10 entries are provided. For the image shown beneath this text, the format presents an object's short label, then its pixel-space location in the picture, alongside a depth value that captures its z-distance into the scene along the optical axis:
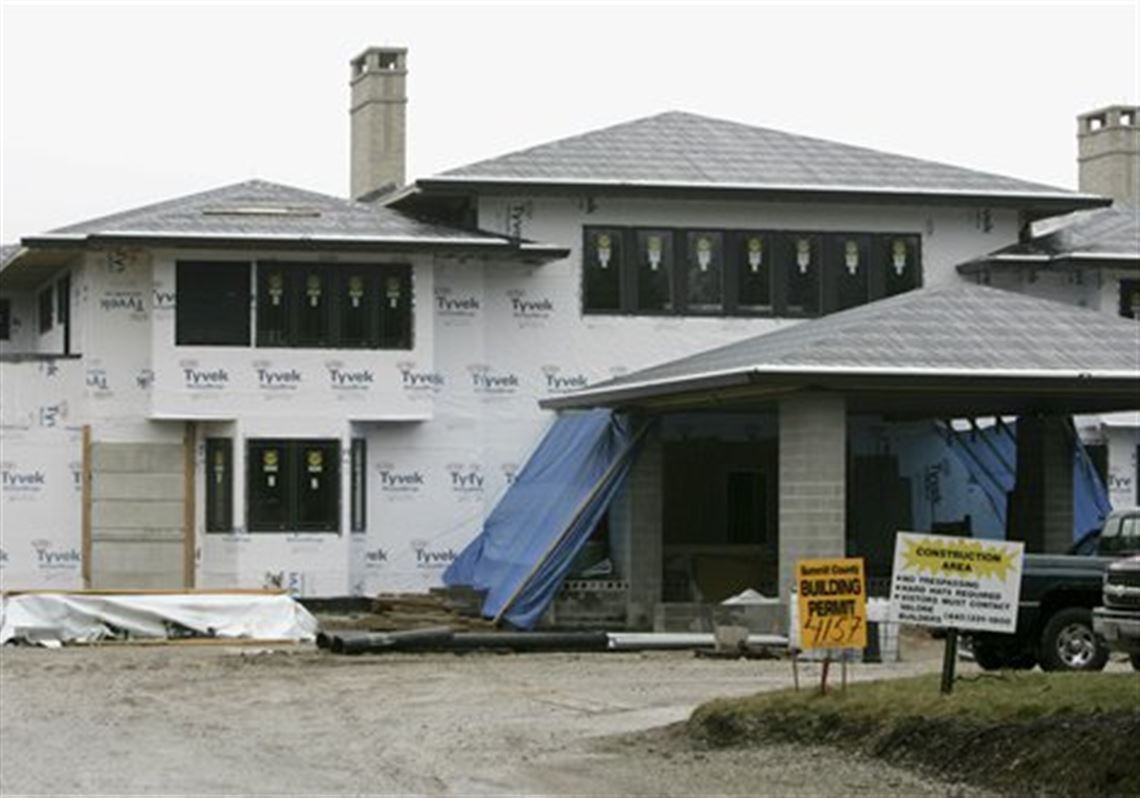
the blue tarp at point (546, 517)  38.09
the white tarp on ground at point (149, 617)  35.47
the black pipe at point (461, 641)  32.91
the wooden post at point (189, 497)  41.25
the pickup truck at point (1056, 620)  28.44
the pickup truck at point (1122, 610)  22.77
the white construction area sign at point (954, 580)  20.45
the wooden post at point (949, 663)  20.67
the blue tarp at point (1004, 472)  39.78
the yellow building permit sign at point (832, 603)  21.69
